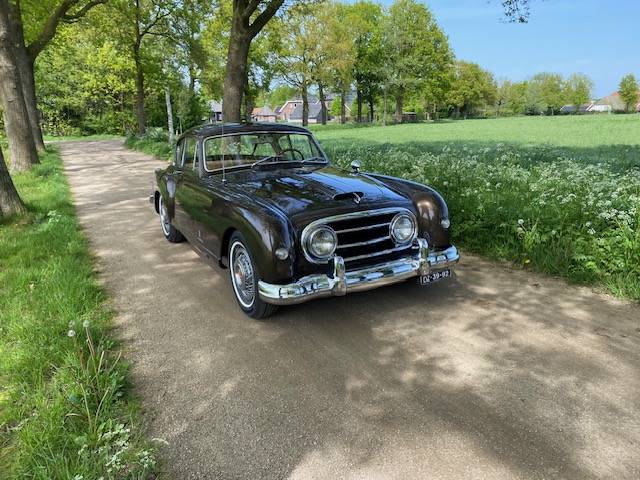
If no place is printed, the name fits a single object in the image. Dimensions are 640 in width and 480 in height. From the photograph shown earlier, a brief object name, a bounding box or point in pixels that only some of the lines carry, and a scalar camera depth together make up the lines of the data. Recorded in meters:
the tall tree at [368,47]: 58.44
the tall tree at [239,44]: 11.56
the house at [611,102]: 127.69
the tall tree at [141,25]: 21.22
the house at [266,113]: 109.64
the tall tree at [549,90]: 116.19
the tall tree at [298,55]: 46.19
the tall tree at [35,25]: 15.38
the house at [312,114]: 110.04
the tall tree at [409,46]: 55.94
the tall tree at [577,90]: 123.66
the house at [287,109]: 115.99
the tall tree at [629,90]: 105.75
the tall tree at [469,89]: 83.25
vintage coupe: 3.51
